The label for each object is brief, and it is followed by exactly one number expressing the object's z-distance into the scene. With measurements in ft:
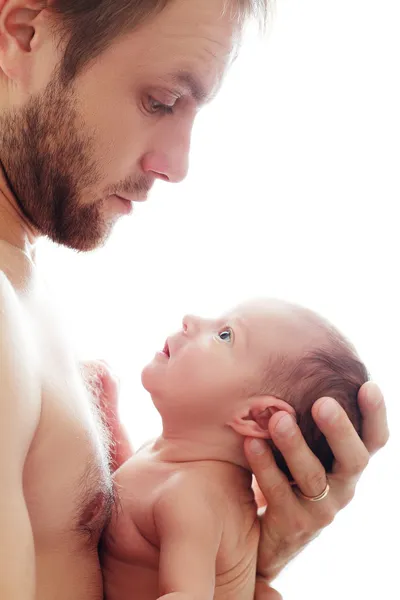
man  3.38
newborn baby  3.71
